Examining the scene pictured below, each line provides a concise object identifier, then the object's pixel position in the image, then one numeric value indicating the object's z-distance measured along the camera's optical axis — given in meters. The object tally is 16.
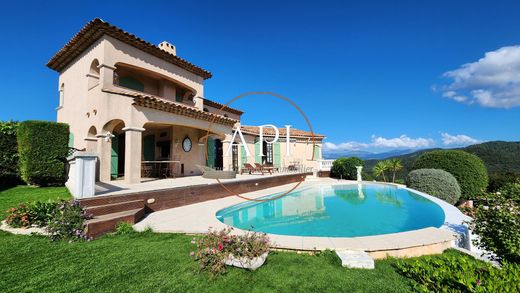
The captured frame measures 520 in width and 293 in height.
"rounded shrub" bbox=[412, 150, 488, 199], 12.66
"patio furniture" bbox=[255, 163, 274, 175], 16.28
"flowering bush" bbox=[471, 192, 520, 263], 3.53
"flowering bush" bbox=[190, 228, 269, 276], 3.40
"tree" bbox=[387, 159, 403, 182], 18.91
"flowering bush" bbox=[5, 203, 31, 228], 5.26
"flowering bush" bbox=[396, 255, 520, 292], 2.50
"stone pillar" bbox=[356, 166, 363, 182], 20.02
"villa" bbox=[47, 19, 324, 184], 9.84
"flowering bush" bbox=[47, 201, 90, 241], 4.60
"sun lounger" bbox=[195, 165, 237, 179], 11.80
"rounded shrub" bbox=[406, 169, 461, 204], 11.66
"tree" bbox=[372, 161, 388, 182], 19.58
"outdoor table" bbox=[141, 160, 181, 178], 12.82
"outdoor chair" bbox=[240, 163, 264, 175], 16.47
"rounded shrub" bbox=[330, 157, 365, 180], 20.58
